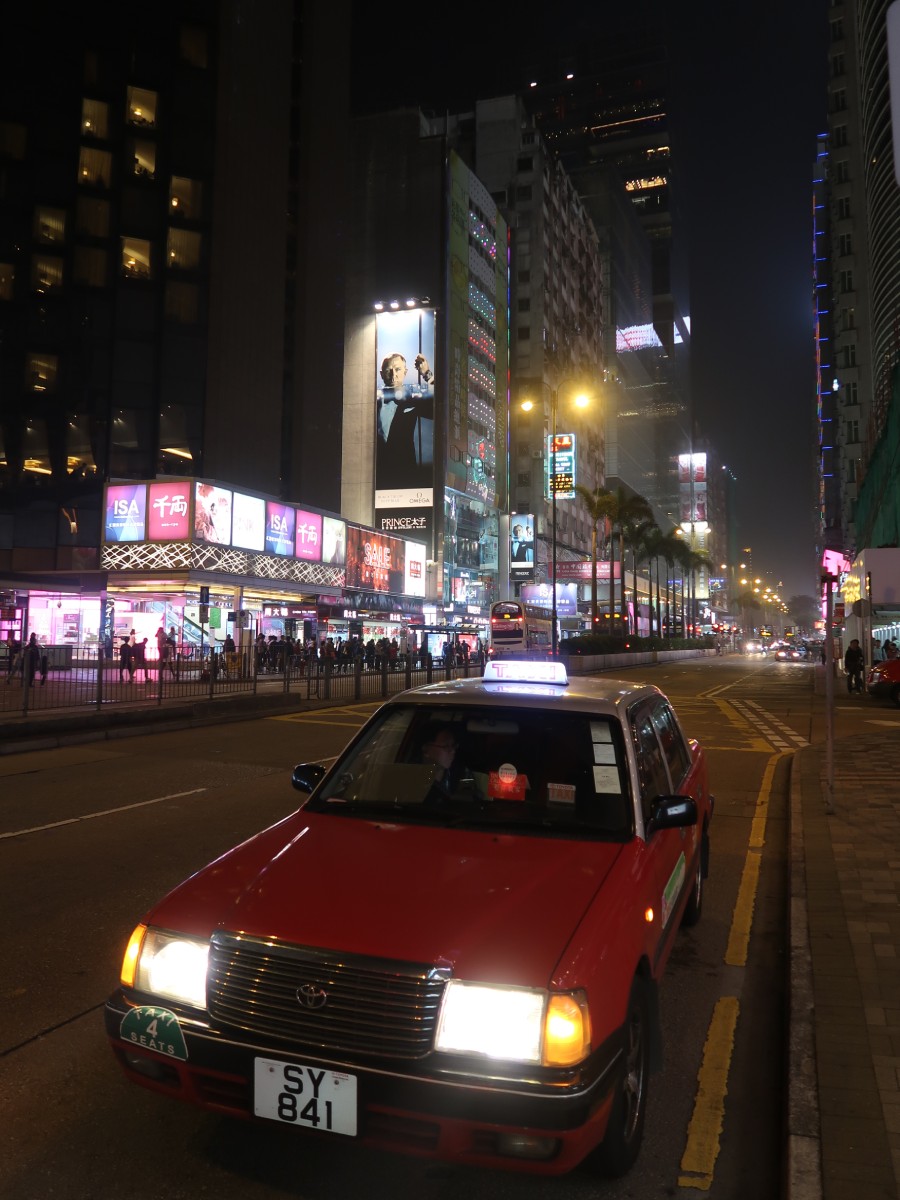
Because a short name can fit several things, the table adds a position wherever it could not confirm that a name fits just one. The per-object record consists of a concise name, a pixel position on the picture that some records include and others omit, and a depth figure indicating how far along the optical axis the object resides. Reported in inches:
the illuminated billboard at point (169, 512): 1486.2
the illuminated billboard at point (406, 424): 2795.3
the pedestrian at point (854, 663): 1038.4
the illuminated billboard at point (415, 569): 2333.9
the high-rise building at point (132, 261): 1840.6
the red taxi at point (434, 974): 90.0
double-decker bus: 1828.2
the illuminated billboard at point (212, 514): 1481.3
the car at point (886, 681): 856.9
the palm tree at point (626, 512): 2662.4
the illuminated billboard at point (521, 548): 3208.7
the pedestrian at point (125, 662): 716.7
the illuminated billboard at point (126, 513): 1539.1
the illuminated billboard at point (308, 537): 1769.2
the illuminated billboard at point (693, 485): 6545.3
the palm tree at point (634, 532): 2854.3
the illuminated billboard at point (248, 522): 1579.7
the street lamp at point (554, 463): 1371.8
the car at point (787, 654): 2792.8
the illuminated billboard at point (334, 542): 1860.2
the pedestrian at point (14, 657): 632.9
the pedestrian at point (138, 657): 755.0
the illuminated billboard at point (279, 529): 1676.9
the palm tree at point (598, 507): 2485.2
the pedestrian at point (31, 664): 595.8
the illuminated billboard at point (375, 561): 1991.9
